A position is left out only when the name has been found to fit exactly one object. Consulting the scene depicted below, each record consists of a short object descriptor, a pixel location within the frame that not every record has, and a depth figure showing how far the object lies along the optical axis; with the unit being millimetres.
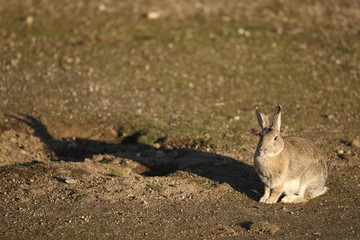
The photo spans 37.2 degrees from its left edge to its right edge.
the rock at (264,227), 8445
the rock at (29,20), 20873
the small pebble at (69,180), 9930
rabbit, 9484
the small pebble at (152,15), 21594
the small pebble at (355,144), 12203
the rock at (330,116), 14215
